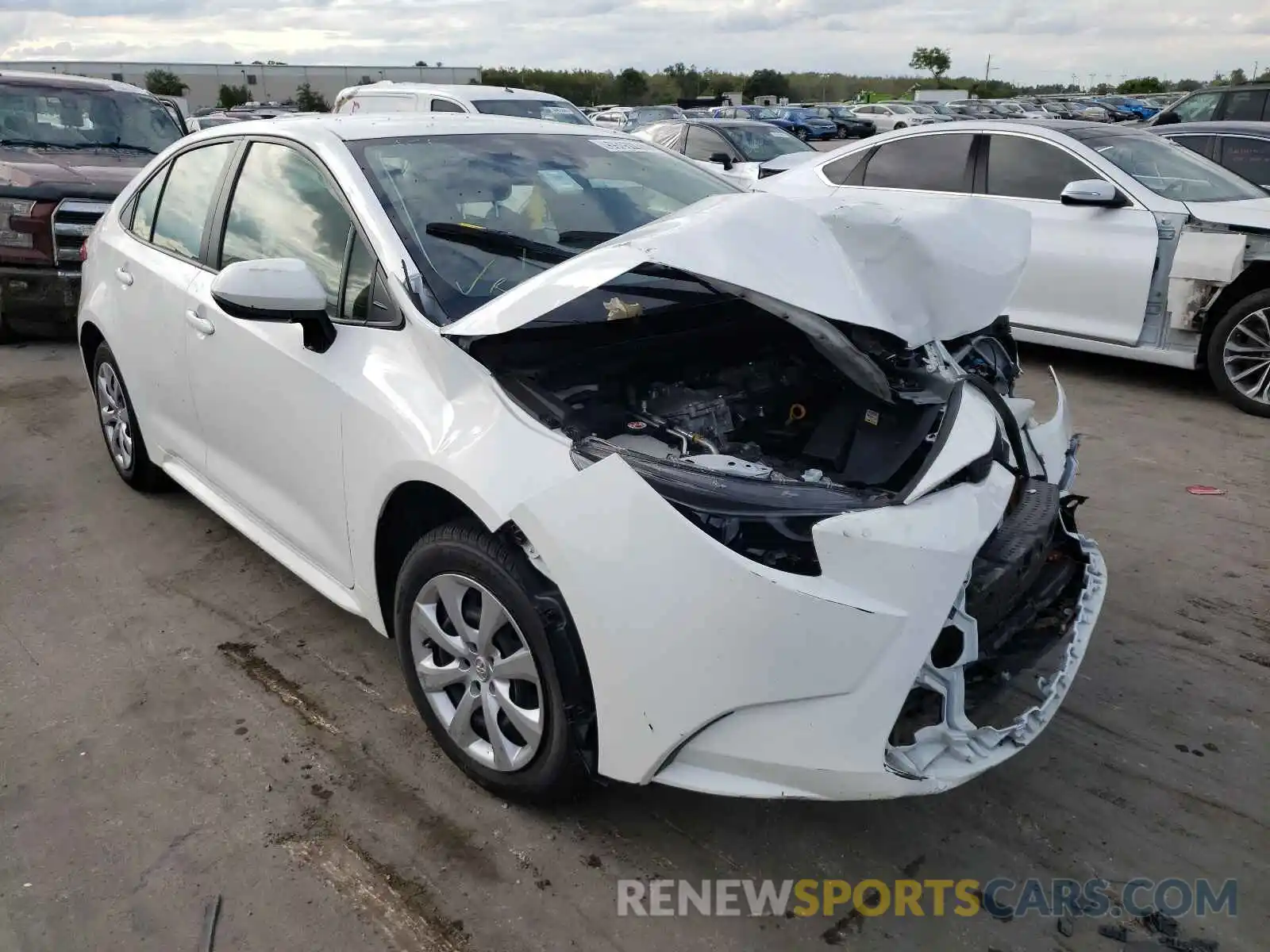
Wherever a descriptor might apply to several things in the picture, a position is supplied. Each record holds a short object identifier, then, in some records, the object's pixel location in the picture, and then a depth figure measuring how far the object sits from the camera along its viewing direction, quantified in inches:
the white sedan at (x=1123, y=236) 232.8
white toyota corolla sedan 82.9
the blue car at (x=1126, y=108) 1521.2
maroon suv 294.5
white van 403.9
